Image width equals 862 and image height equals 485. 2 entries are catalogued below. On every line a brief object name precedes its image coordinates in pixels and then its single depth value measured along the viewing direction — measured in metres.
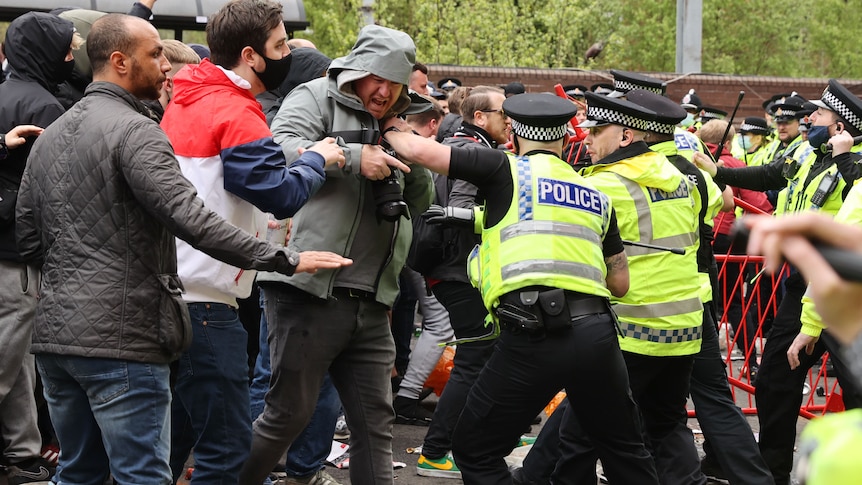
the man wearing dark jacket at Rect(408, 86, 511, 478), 5.85
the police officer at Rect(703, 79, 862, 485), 5.75
